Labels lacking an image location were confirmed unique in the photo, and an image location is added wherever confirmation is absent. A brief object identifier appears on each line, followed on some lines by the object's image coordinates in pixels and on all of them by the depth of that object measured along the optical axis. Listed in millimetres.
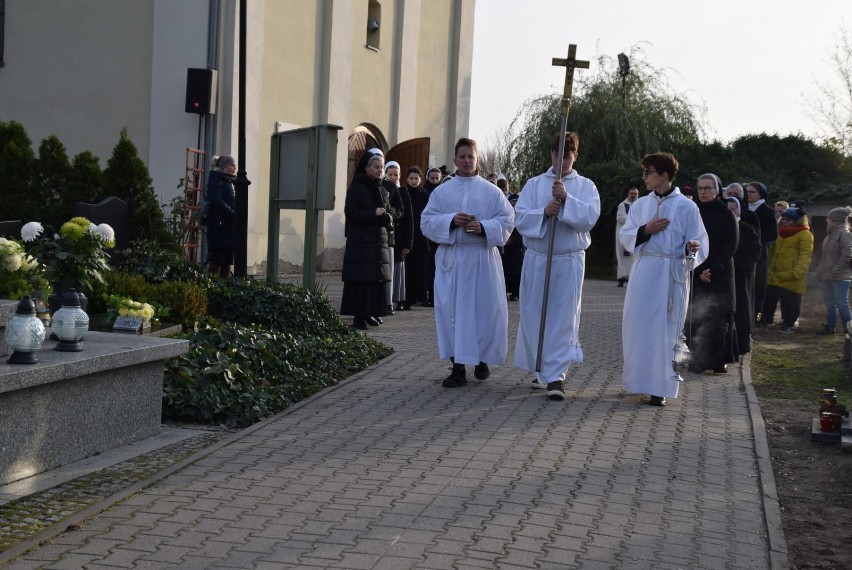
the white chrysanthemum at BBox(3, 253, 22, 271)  8039
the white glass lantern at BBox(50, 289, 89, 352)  6504
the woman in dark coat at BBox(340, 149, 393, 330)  13547
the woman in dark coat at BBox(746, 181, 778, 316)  15727
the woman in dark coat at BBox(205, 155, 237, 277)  14609
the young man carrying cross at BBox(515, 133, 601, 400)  9555
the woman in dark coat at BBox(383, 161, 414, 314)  15156
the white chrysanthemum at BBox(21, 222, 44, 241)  10141
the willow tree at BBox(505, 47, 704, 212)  34438
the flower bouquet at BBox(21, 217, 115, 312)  9305
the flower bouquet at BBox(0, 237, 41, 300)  8000
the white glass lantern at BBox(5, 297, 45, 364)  5965
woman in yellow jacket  17370
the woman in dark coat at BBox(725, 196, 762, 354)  13414
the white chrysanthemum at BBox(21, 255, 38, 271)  8263
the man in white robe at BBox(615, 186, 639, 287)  24422
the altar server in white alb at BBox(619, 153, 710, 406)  9430
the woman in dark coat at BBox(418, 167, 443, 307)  17516
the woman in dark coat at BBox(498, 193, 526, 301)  19469
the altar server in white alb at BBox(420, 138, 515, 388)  9812
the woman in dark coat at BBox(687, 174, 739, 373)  11664
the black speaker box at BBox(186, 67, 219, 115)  19000
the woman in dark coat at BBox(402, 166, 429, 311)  16750
